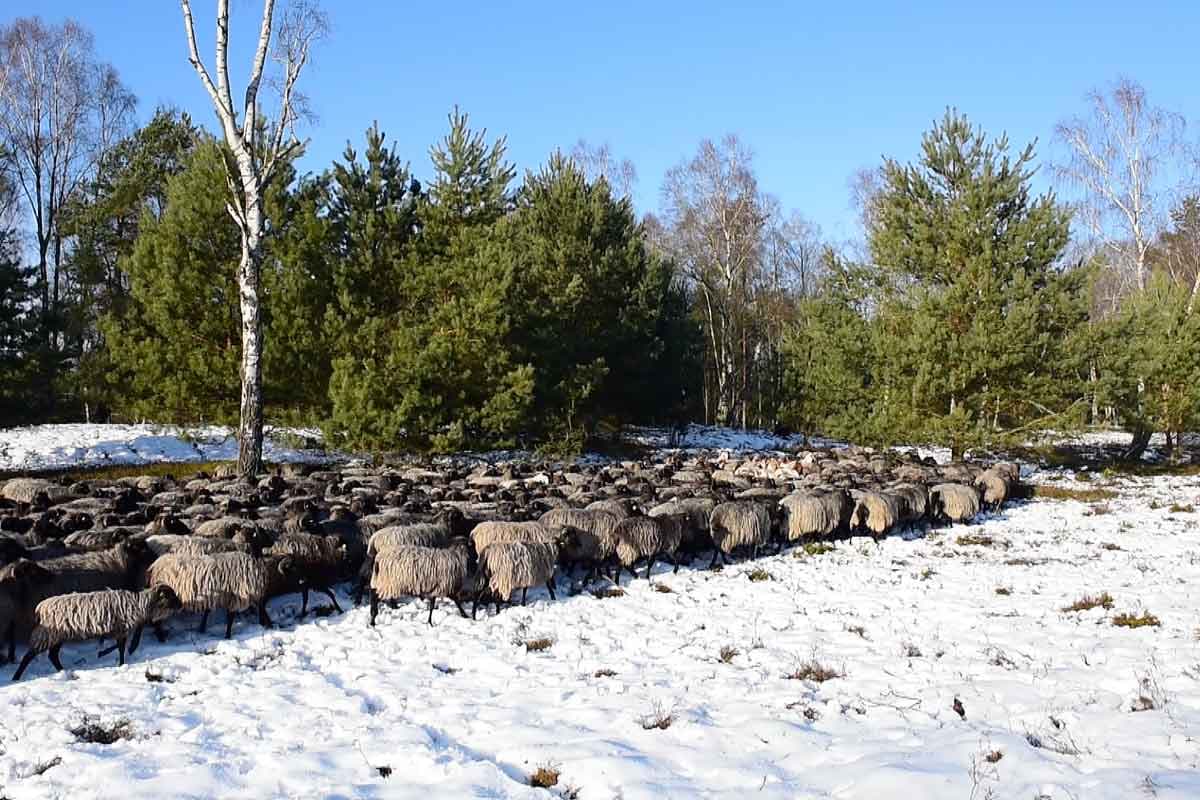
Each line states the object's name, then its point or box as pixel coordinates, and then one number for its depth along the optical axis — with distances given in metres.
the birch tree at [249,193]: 17.09
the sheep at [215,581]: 7.84
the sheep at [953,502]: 15.17
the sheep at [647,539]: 10.50
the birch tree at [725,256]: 37.41
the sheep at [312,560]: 8.94
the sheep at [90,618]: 6.78
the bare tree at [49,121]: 33.12
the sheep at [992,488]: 16.91
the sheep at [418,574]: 8.49
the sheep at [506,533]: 10.09
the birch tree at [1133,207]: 32.94
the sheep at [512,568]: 8.91
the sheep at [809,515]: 12.87
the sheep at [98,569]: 7.84
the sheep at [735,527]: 11.69
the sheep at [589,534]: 10.24
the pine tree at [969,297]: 22.23
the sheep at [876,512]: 13.61
